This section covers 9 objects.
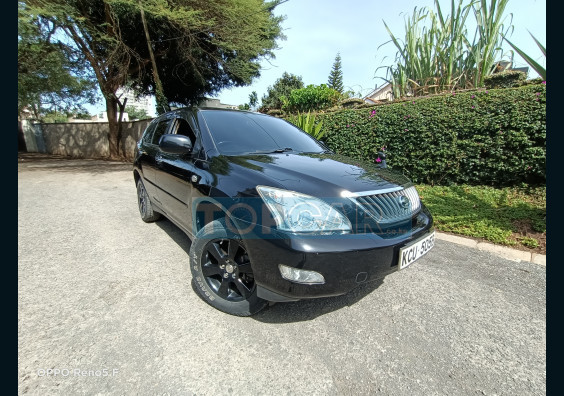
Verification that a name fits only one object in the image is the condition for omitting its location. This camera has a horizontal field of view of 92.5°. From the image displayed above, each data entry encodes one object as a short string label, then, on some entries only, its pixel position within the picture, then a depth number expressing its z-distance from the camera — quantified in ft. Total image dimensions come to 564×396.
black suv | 5.23
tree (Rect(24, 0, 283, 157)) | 28.91
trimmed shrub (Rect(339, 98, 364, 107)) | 26.12
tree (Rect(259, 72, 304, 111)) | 125.18
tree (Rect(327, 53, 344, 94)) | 158.92
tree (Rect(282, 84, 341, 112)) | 31.42
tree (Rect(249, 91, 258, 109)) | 87.10
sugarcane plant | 20.59
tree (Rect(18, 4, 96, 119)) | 28.85
